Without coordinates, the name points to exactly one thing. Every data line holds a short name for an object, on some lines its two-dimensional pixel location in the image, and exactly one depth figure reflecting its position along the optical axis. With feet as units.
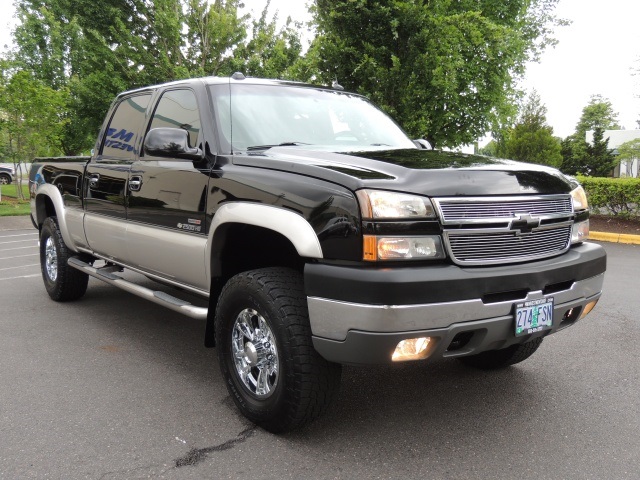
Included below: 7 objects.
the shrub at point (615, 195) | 41.81
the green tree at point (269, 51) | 53.16
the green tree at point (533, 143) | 101.27
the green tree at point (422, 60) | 43.57
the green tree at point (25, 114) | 52.85
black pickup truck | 8.27
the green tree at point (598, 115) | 242.99
